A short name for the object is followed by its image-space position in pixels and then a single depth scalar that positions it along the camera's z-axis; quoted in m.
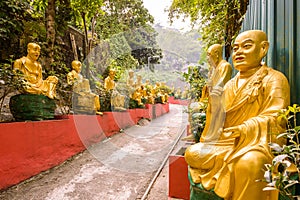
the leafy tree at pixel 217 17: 3.04
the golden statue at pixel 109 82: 4.69
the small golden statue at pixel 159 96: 7.54
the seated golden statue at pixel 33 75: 2.53
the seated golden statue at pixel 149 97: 7.01
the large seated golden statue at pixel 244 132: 1.04
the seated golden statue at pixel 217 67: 1.93
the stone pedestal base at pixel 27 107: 2.43
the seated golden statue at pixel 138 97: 5.77
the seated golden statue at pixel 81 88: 3.71
